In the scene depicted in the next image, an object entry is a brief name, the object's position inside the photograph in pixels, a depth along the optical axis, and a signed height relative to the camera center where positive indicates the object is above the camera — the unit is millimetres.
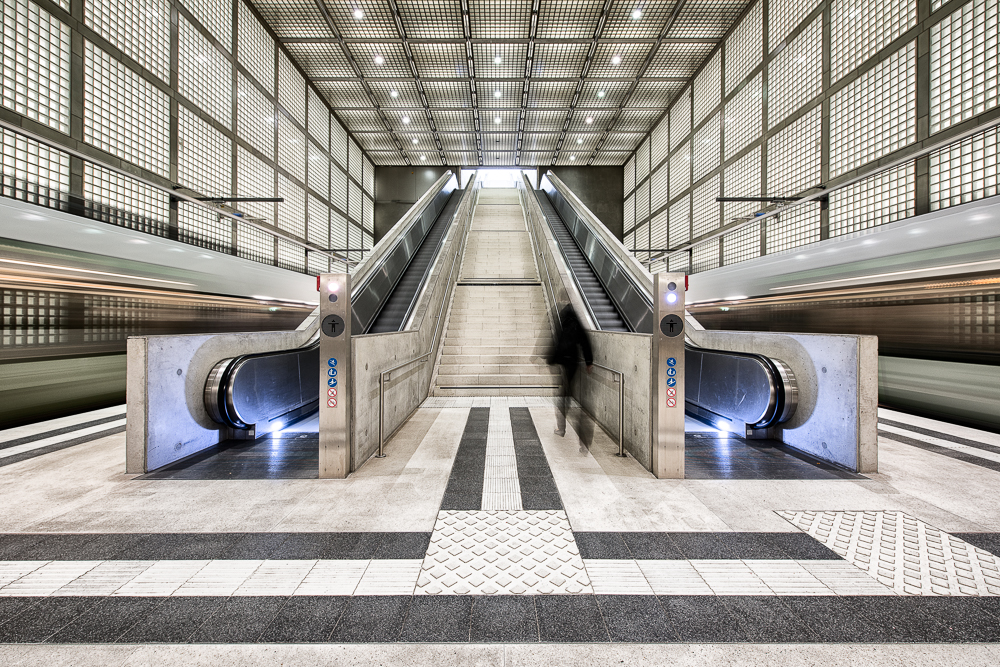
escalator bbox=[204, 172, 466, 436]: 4320 -329
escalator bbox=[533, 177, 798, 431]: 4340 -409
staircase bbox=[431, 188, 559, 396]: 7359 +183
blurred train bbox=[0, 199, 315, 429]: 4805 +436
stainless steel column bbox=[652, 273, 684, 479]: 3500 -406
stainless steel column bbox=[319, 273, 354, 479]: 3484 -440
